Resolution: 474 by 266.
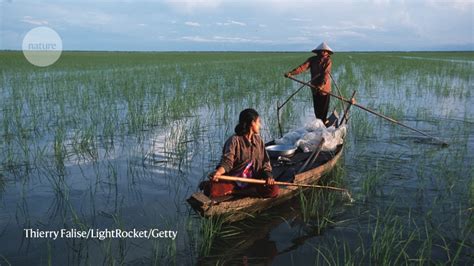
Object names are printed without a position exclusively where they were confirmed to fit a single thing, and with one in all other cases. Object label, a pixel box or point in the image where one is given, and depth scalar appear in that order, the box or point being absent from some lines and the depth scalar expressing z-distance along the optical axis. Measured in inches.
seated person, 126.2
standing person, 243.1
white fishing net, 199.9
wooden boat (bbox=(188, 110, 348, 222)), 116.1
